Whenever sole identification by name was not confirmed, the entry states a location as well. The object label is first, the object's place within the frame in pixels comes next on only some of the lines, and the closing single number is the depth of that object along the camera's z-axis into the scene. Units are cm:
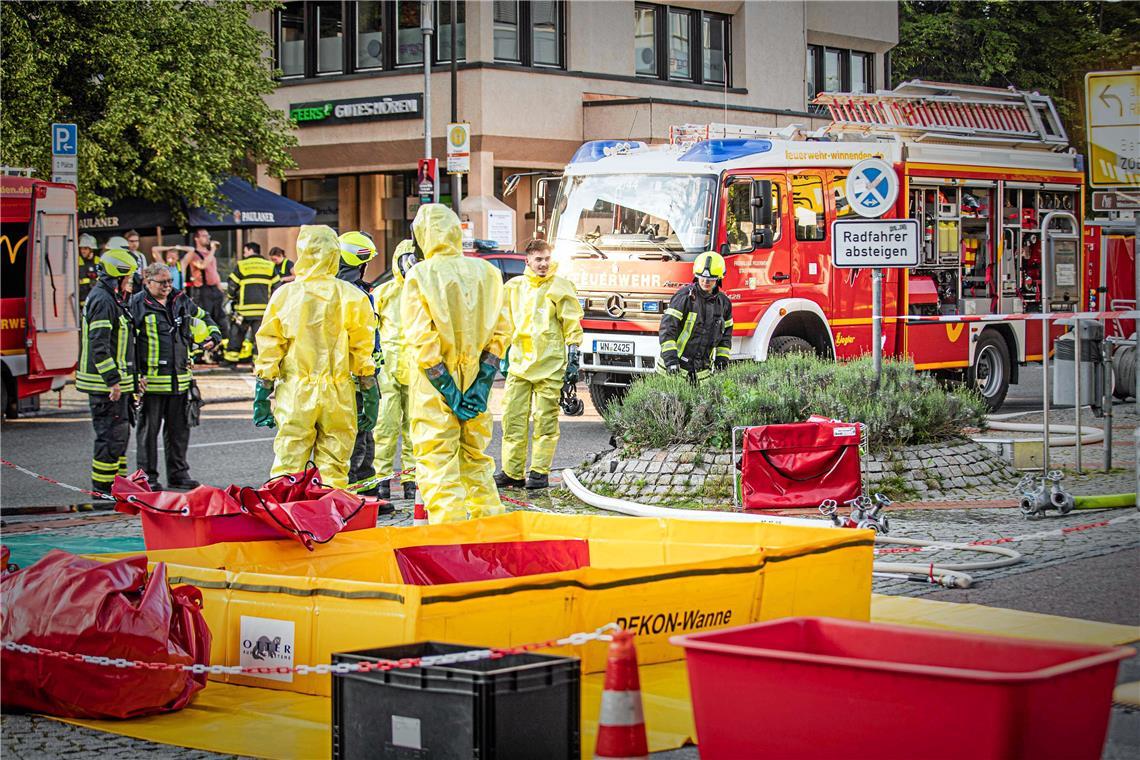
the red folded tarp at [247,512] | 763
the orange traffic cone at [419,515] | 988
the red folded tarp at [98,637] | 632
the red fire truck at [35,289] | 1855
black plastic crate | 495
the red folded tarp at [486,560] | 788
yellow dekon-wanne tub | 632
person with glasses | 1299
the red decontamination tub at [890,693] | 428
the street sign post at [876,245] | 1266
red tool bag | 1157
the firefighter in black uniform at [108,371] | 1268
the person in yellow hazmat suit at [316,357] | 1031
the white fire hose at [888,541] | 887
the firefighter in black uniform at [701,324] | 1496
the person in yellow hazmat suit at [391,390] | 1228
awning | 2870
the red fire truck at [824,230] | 1744
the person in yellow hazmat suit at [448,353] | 939
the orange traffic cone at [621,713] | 482
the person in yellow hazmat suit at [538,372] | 1299
